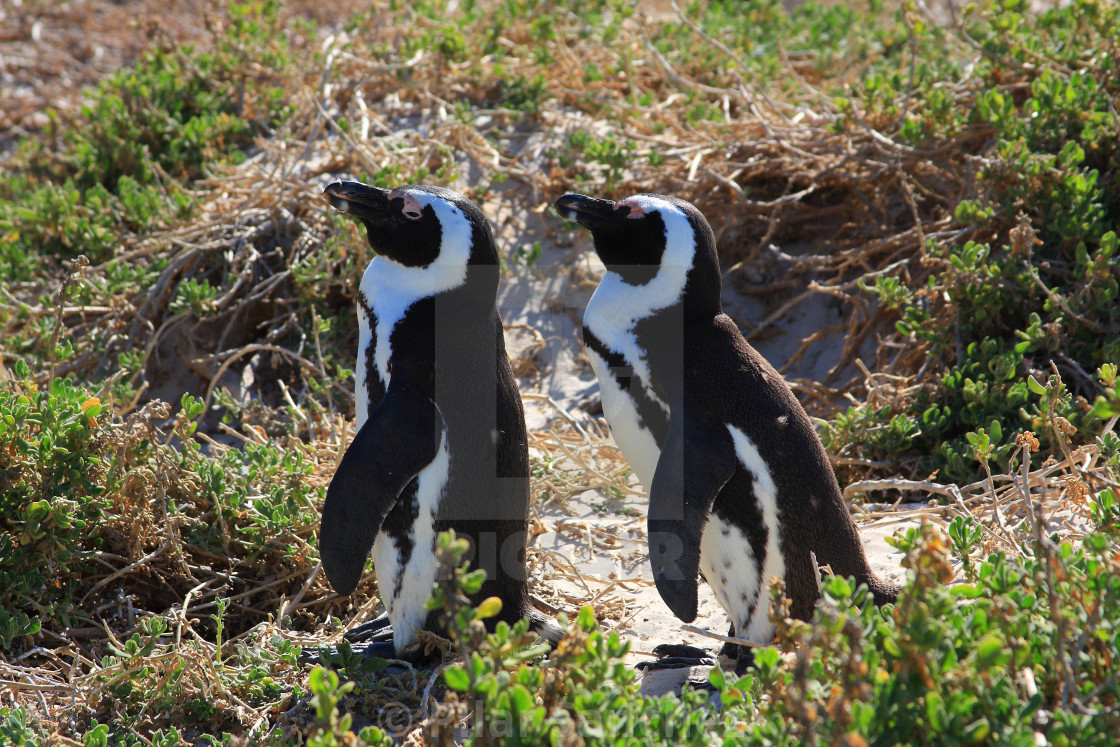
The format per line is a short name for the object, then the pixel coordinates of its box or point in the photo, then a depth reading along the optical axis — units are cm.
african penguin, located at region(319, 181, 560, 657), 434
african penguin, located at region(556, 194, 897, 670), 416
